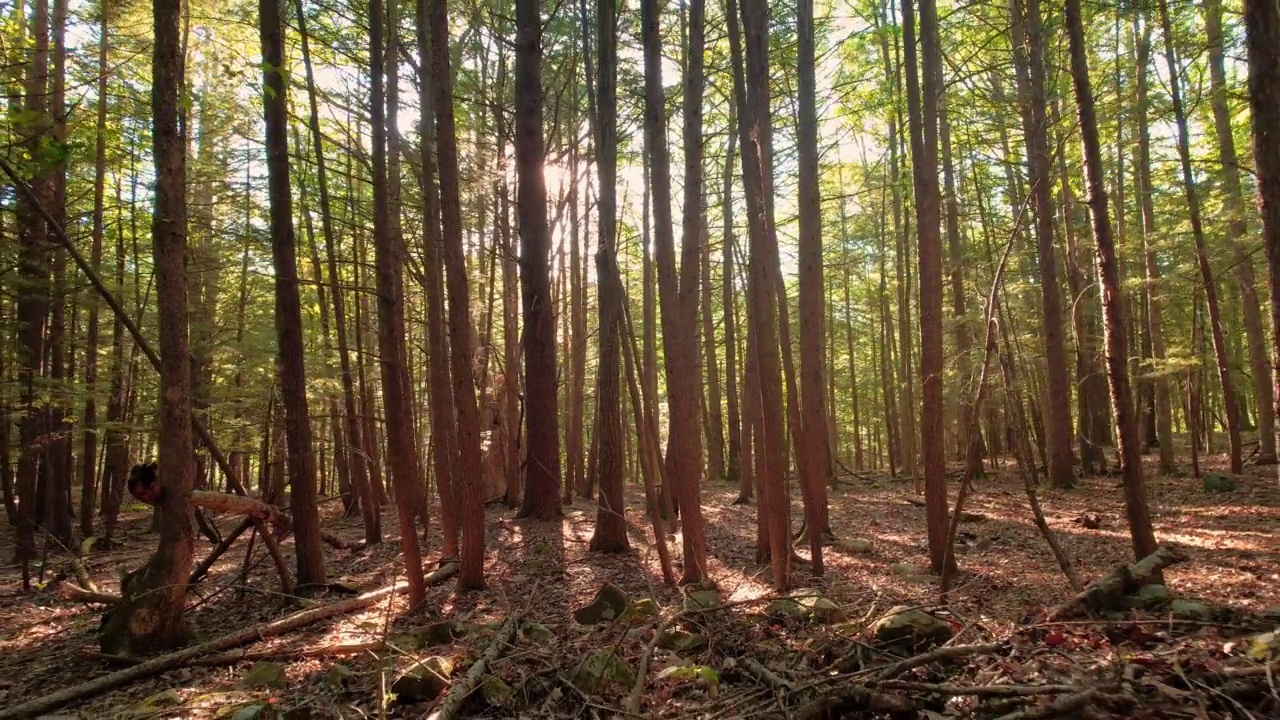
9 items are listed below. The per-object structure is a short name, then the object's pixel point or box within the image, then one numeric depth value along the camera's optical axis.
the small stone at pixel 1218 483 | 11.09
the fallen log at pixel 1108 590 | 4.56
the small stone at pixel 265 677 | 5.02
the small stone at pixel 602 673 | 4.34
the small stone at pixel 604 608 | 6.14
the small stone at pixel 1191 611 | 4.19
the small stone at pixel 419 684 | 4.51
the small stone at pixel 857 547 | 9.27
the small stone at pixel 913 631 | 4.39
